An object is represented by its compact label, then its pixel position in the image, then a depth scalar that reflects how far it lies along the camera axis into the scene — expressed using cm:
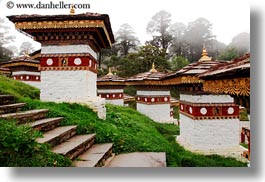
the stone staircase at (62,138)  352
